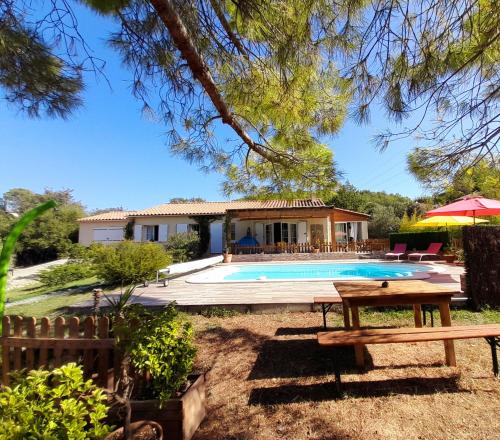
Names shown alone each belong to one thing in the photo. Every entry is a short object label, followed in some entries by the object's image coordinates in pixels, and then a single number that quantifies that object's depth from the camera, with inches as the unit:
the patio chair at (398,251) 700.0
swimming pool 506.3
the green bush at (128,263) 401.7
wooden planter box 102.3
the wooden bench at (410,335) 128.7
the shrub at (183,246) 786.8
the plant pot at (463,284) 274.9
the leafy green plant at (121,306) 119.5
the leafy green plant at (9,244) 90.4
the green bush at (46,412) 62.0
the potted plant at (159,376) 100.6
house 946.7
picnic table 149.7
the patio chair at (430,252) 638.9
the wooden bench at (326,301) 205.9
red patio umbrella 396.8
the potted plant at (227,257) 755.4
